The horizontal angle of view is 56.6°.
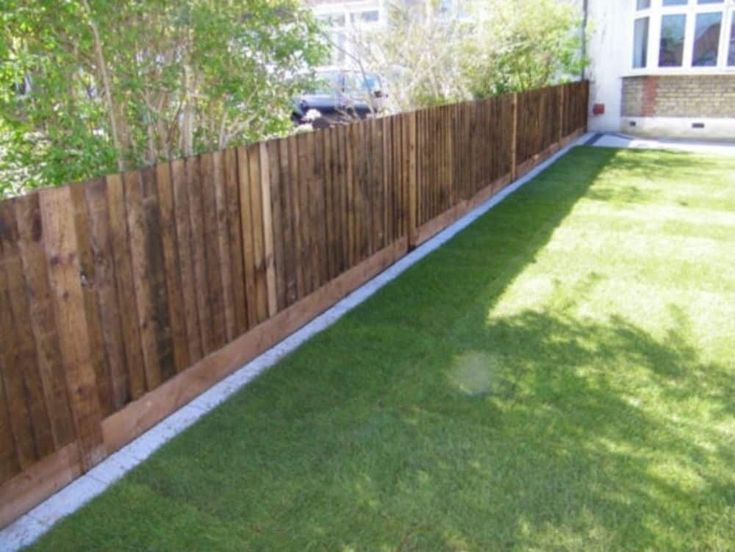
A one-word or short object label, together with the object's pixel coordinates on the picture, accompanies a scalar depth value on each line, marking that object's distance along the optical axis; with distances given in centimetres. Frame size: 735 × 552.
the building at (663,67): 1453
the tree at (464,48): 887
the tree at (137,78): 382
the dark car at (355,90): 903
